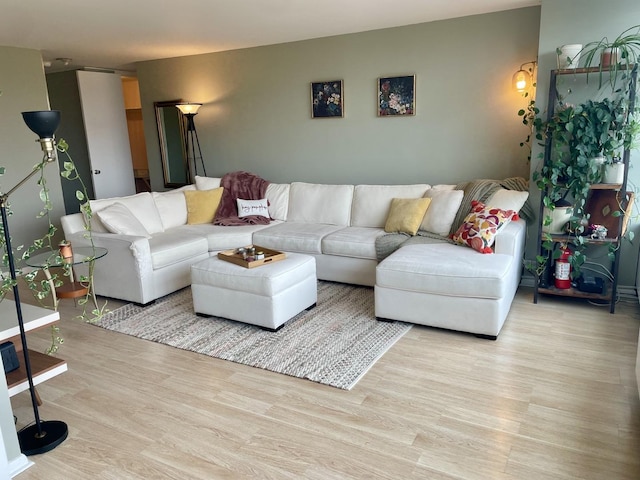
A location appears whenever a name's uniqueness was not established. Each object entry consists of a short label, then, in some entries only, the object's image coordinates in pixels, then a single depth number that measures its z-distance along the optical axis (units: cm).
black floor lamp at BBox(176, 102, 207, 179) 596
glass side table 320
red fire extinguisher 356
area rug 276
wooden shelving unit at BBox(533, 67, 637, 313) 331
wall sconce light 401
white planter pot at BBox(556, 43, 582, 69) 338
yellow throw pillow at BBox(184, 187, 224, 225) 491
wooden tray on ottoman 331
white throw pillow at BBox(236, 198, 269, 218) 491
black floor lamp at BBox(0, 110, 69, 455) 188
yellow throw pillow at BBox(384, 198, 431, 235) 401
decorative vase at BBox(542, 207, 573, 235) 352
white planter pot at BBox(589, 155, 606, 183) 329
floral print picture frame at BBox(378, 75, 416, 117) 457
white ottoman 318
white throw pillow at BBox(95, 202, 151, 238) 394
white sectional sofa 304
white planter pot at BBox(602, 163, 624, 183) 329
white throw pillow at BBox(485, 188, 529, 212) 364
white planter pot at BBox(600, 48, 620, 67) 326
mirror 615
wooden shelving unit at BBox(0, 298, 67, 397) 216
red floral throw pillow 335
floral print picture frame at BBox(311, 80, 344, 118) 496
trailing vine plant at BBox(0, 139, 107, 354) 193
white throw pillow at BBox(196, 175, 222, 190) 522
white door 626
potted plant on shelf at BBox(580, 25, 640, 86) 323
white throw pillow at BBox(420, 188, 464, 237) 392
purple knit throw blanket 486
